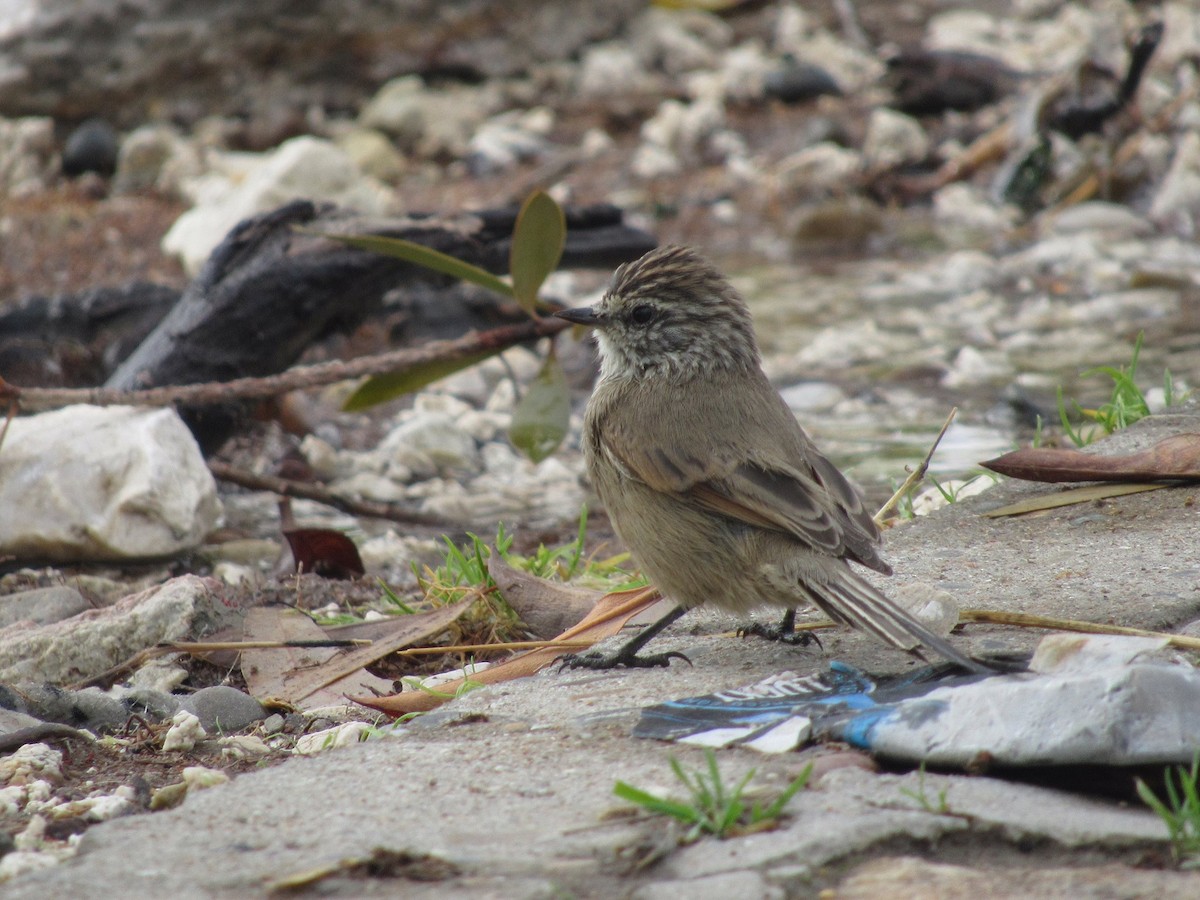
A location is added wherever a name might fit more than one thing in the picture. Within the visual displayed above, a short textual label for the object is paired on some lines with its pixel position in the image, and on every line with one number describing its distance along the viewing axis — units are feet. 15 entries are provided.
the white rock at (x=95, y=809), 21.72
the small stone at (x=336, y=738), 26.02
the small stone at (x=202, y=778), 22.86
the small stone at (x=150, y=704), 27.53
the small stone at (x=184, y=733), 25.82
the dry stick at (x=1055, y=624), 23.68
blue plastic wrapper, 19.07
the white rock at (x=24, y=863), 18.66
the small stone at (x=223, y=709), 27.55
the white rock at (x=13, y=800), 21.80
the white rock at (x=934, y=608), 25.79
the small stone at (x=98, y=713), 27.02
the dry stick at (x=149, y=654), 29.99
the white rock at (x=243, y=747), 25.67
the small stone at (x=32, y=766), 23.42
